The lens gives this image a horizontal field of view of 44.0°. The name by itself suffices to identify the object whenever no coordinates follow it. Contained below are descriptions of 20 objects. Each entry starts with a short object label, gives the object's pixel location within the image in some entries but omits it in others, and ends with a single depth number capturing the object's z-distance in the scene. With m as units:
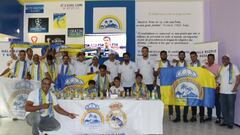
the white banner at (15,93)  6.24
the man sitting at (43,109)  4.34
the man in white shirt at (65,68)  6.73
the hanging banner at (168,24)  8.86
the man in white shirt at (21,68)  6.58
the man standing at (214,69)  6.53
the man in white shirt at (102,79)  6.20
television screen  8.85
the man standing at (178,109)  6.55
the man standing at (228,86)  5.91
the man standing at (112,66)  6.93
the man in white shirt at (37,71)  6.54
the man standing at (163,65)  6.61
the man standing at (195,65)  6.56
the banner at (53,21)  9.06
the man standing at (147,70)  6.77
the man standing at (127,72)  6.71
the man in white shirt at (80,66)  6.94
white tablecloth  4.86
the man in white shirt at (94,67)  6.84
